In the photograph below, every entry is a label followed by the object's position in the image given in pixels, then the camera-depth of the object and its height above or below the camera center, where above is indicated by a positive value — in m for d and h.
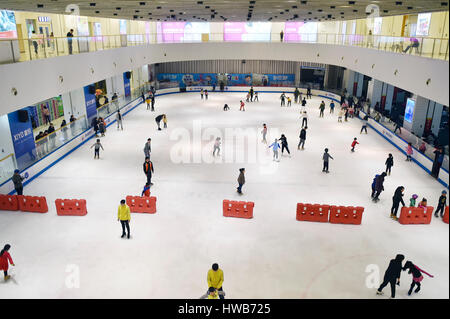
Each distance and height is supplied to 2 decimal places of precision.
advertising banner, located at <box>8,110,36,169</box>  15.83 -4.27
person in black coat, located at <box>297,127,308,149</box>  19.52 -4.63
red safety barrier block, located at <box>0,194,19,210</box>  12.93 -5.42
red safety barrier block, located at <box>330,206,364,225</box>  12.16 -5.38
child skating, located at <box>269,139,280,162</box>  18.03 -4.70
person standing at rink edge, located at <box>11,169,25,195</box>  13.38 -4.85
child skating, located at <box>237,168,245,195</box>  13.98 -4.87
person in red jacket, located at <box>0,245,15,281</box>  8.96 -5.12
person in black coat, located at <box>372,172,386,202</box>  13.45 -4.86
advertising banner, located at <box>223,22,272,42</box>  41.69 +2.40
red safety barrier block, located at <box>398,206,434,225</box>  11.99 -5.33
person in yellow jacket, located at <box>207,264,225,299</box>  8.00 -4.93
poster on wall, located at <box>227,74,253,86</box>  44.06 -3.53
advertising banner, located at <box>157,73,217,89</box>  43.78 -3.41
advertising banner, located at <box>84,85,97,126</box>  24.17 -3.83
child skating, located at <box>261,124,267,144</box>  21.29 -4.75
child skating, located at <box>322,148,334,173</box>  16.36 -4.89
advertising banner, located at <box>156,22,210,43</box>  39.62 +2.38
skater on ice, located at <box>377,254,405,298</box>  8.01 -4.84
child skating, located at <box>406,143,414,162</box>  18.05 -4.90
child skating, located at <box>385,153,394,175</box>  16.08 -4.81
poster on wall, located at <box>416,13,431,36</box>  20.44 +1.62
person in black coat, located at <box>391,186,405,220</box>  12.22 -4.96
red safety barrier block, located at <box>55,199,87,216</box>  12.66 -5.41
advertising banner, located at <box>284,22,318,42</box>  39.75 +2.34
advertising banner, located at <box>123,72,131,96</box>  34.17 -3.41
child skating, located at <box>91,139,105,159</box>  18.27 -5.01
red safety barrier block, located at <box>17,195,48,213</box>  12.79 -5.38
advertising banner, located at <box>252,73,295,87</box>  43.62 -3.37
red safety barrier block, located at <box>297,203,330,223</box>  12.38 -5.39
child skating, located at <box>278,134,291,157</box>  18.79 -4.72
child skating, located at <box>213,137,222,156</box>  18.80 -4.82
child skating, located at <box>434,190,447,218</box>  11.40 -4.64
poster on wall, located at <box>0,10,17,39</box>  19.23 +1.19
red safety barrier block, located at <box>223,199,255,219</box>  12.56 -5.39
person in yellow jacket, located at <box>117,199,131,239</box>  10.72 -4.78
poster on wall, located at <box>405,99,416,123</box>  21.69 -3.44
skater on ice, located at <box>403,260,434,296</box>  8.14 -4.79
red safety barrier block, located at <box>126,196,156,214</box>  12.77 -5.34
